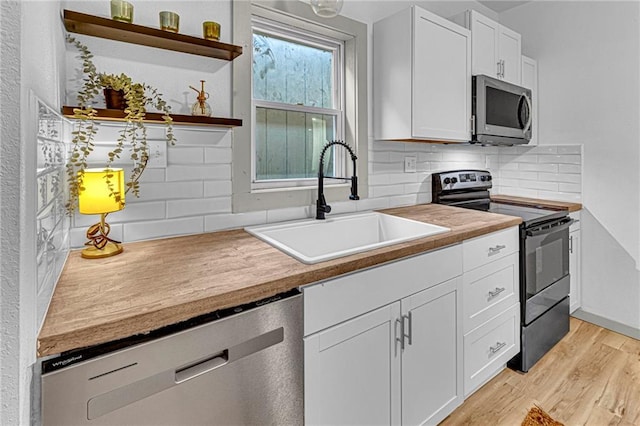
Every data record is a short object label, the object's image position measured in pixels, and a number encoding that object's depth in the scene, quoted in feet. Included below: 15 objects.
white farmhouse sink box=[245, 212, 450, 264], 5.57
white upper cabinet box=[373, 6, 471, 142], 6.48
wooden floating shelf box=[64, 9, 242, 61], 3.96
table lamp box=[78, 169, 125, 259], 3.82
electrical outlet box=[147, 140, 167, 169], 4.76
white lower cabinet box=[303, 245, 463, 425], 3.84
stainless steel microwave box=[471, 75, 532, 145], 7.47
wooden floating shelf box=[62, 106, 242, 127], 3.90
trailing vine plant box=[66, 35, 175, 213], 3.88
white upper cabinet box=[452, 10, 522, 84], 7.48
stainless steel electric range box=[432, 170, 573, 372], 6.78
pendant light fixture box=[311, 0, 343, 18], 5.12
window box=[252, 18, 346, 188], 6.19
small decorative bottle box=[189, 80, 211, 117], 4.91
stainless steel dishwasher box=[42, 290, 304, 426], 2.45
